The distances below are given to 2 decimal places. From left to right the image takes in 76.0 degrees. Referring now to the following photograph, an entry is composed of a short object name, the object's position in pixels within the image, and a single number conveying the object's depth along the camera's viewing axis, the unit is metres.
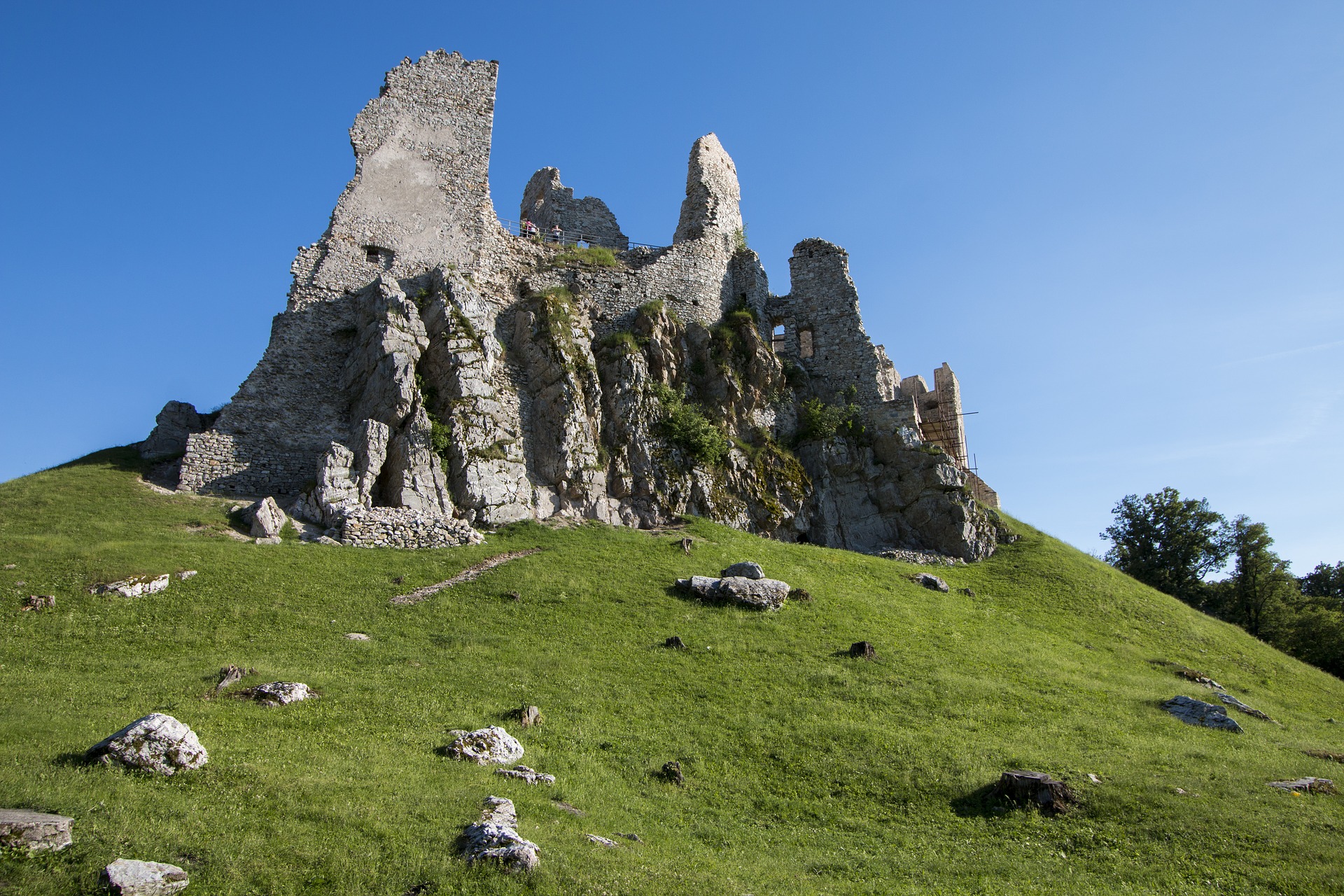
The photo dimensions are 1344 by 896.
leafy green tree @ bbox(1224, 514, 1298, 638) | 44.25
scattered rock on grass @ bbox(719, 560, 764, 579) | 26.11
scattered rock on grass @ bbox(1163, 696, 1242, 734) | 20.25
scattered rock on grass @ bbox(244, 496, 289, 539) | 25.73
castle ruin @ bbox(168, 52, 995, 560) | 30.25
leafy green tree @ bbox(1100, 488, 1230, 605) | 46.28
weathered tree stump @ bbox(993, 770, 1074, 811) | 14.49
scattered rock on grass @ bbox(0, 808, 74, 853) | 8.98
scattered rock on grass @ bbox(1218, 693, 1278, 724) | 22.52
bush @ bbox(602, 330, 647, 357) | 37.66
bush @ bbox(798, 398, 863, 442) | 40.31
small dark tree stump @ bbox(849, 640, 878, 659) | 21.67
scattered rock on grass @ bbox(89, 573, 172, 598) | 20.28
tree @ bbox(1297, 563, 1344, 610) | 55.66
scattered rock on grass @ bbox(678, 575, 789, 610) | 24.55
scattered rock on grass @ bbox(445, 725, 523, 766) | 14.24
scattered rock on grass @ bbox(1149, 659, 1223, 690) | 25.47
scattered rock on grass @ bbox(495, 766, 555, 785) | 13.84
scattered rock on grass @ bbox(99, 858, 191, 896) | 8.64
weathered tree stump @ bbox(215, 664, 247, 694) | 15.81
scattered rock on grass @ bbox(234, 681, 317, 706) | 15.26
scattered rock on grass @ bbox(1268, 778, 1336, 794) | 15.70
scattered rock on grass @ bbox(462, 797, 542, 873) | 10.34
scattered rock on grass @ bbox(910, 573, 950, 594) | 30.72
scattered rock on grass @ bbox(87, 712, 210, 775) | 11.41
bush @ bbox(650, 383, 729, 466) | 36.09
